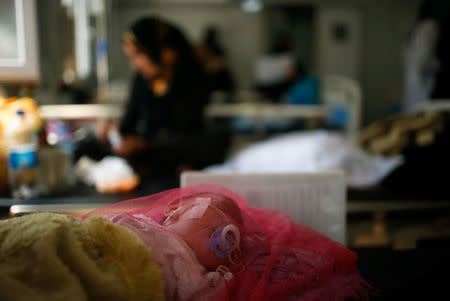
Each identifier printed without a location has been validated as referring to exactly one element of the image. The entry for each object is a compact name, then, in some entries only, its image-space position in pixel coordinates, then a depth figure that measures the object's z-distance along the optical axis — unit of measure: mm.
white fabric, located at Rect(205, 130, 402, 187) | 1727
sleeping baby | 707
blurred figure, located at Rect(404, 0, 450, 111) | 3014
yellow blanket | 564
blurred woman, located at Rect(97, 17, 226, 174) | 1866
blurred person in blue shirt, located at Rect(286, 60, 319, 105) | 3723
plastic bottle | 1359
